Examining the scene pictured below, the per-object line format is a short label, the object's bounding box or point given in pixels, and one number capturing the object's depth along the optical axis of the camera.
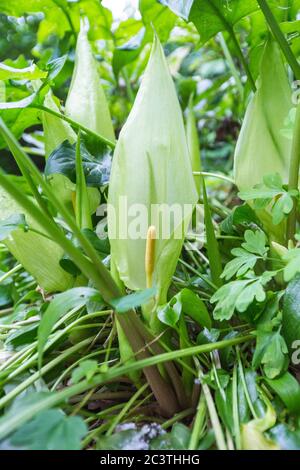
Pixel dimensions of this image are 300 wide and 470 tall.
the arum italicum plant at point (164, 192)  0.37
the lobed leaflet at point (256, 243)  0.40
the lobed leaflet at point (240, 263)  0.39
